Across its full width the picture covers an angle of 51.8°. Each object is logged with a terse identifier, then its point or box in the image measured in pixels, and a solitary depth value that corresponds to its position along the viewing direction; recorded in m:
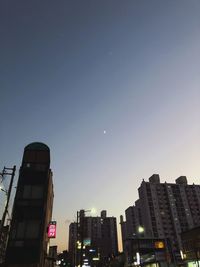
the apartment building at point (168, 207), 103.59
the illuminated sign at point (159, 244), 61.17
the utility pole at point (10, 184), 17.37
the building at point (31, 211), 29.35
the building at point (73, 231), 136.93
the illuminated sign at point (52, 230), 36.01
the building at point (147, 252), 59.24
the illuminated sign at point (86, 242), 39.25
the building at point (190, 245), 43.90
